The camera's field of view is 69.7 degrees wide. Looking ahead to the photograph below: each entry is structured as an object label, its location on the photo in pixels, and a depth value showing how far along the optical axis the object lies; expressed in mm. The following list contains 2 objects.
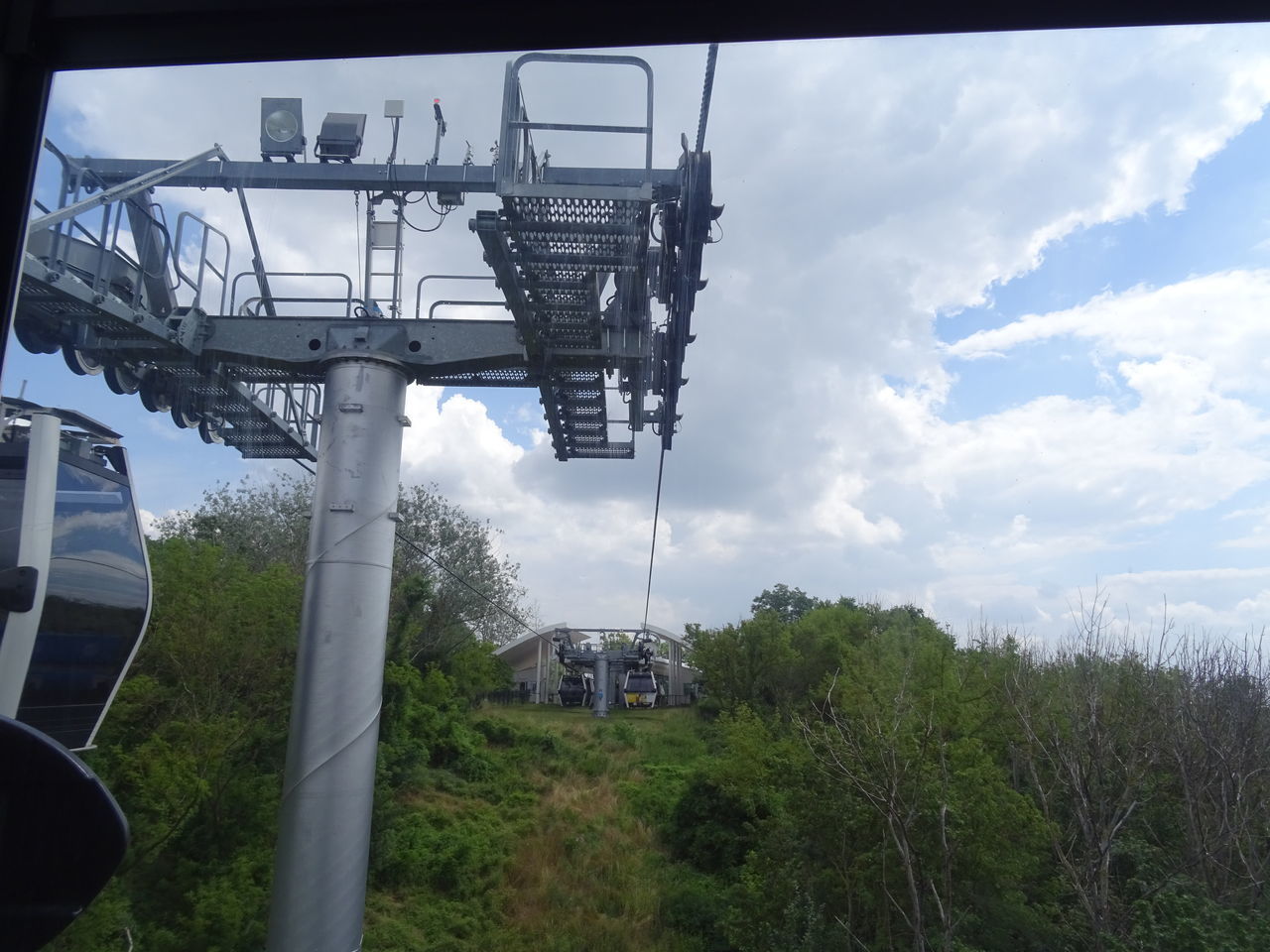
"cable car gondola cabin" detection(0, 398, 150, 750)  2676
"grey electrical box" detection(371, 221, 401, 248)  4391
